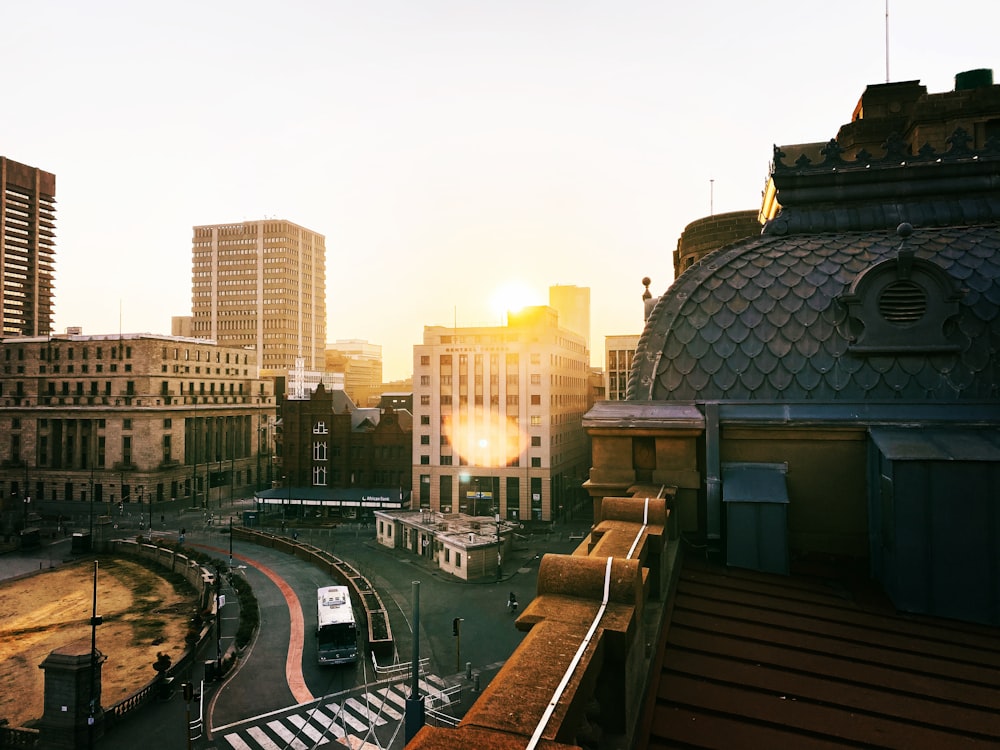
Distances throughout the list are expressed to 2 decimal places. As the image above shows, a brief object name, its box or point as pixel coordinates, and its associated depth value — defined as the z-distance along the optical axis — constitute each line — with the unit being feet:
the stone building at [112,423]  295.28
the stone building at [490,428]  248.73
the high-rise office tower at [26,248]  519.60
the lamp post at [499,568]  165.40
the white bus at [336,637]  110.11
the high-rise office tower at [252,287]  609.42
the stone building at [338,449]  271.08
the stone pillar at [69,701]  84.69
